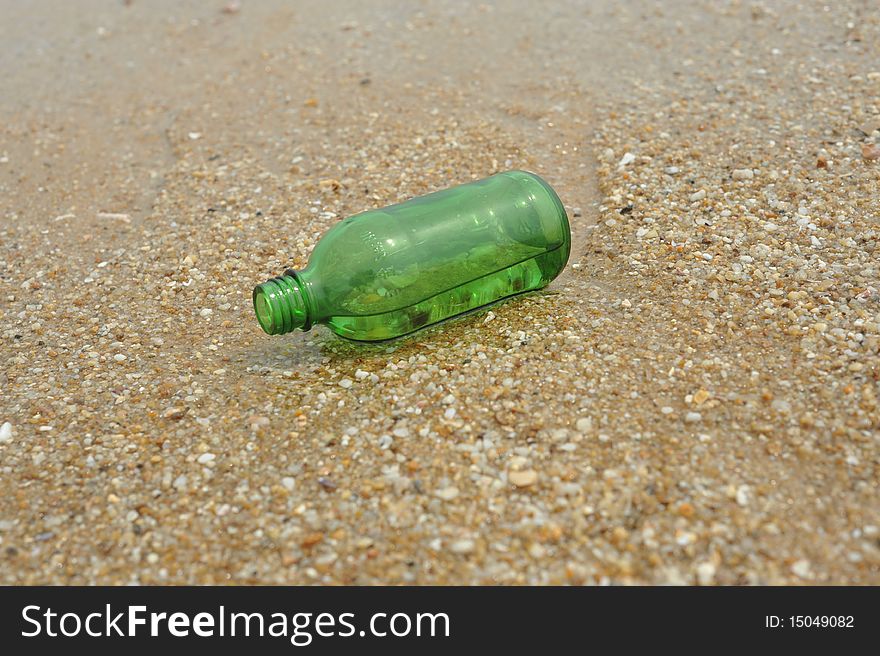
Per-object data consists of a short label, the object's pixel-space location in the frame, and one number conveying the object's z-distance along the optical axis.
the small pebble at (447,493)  0.75
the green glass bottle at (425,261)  0.79
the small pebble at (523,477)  0.75
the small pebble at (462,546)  0.73
